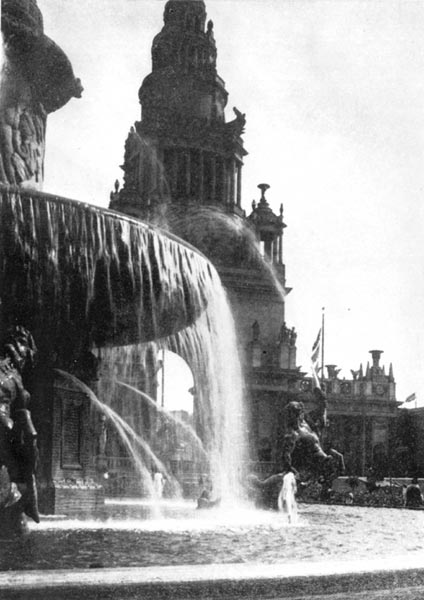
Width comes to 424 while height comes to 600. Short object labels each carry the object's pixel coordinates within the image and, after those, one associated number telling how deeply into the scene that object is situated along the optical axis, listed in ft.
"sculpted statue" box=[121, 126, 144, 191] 211.82
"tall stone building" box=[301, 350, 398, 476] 208.13
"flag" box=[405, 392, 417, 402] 158.77
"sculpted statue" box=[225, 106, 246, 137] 217.77
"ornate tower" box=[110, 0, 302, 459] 198.39
